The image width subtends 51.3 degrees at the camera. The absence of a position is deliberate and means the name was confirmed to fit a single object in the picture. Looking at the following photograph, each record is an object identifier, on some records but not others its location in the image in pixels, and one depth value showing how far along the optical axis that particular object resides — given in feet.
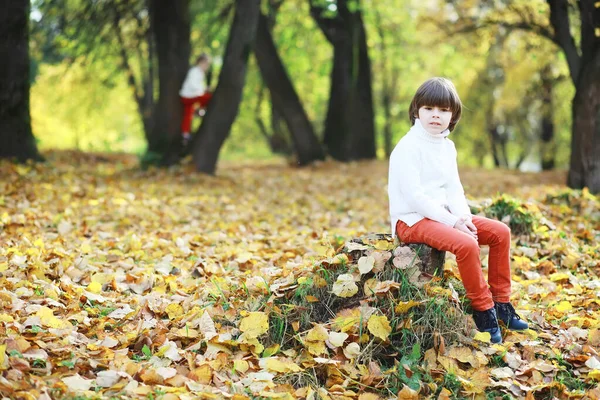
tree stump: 11.65
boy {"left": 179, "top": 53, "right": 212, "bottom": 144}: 32.12
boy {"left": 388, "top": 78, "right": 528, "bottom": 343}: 11.26
